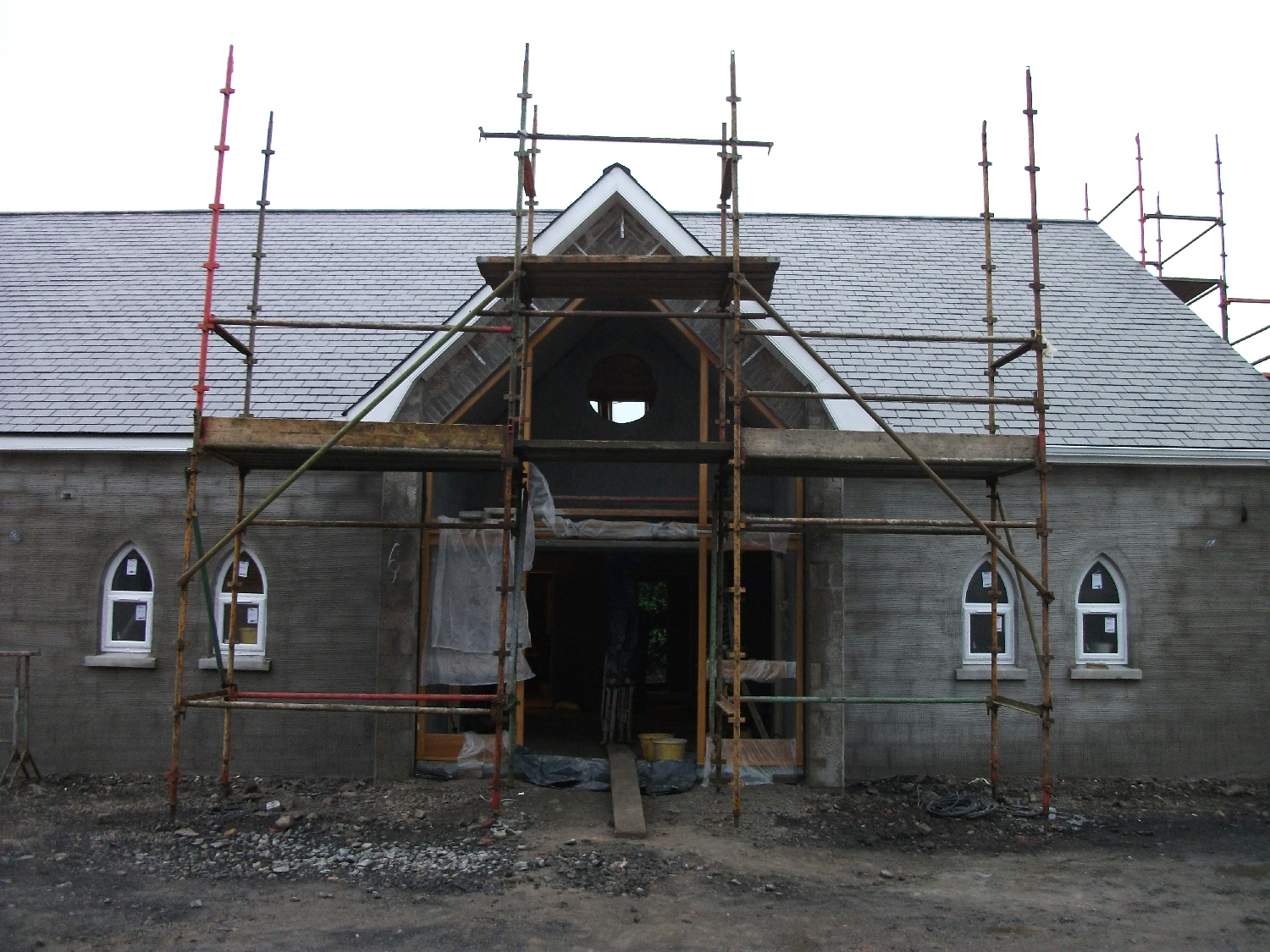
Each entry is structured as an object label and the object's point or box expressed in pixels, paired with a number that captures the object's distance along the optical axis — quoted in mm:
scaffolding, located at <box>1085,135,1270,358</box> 17188
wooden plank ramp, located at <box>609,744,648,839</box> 8781
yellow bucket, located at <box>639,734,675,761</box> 11227
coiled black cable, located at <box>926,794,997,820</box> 9656
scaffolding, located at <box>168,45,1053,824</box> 9008
